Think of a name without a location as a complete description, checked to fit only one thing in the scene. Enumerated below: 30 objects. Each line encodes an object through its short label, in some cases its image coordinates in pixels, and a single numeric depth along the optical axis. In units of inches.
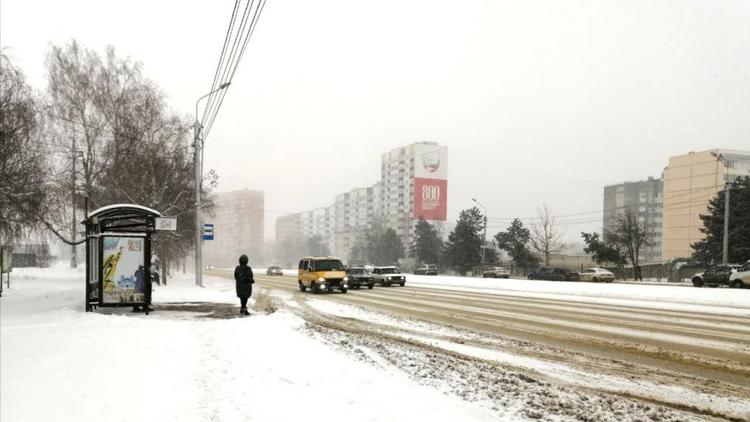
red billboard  4094.5
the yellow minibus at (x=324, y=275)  1048.2
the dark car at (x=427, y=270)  2736.2
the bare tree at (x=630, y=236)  2268.2
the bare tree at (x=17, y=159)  761.6
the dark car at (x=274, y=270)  2407.7
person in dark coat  564.7
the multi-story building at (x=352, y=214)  6048.2
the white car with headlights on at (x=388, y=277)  1443.2
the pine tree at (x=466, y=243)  2957.7
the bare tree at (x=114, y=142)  1181.1
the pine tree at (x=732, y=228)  1980.8
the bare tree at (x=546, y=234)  2747.5
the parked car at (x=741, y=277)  1168.1
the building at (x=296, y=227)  7773.6
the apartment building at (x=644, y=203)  4719.5
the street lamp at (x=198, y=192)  1026.7
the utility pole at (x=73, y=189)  1188.4
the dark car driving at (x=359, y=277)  1269.7
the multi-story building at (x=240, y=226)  5073.8
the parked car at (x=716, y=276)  1288.1
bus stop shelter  528.4
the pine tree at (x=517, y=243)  2783.0
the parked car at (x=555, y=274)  1932.8
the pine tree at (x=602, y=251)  2425.0
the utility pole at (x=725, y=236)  1486.2
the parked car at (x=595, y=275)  1870.1
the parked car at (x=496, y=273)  2337.6
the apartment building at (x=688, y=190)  3575.3
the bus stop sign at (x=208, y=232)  1029.8
